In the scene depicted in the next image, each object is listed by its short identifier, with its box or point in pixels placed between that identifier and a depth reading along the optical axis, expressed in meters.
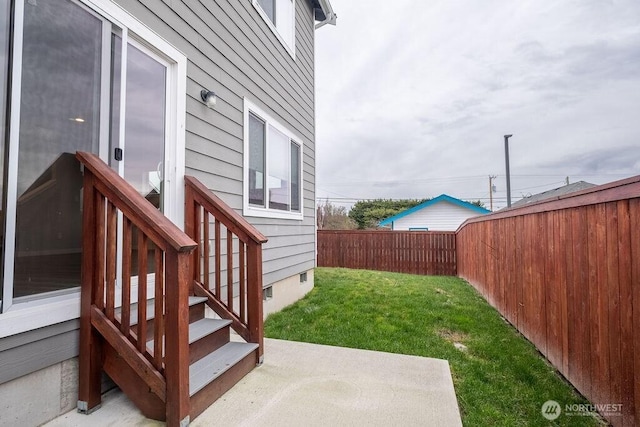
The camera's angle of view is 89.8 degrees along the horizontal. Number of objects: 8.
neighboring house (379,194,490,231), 17.45
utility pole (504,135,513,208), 11.06
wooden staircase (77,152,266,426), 1.65
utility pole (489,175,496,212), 26.07
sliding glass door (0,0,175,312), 1.58
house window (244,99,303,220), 4.02
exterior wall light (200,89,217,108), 3.11
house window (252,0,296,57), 4.49
